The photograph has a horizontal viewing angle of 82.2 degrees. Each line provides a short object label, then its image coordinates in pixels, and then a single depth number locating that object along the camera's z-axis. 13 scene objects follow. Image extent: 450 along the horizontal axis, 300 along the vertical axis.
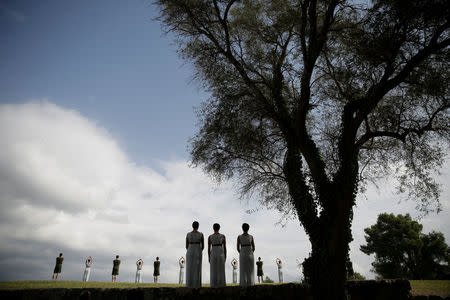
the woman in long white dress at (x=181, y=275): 17.89
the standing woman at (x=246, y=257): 9.24
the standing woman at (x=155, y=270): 19.00
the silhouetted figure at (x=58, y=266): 16.09
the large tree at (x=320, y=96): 8.16
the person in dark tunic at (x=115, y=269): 17.94
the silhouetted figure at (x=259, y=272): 19.50
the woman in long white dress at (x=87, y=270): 15.86
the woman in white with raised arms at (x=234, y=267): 19.02
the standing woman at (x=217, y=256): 8.84
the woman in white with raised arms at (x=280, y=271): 19.25
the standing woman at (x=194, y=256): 8.69
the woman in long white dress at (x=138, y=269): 17.38
